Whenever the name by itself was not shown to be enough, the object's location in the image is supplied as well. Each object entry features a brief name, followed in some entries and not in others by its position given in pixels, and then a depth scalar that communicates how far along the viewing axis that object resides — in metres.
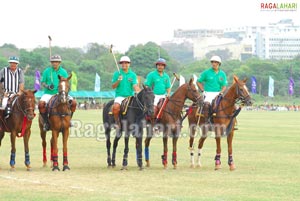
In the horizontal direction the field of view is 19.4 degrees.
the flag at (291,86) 129.62
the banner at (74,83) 108.62
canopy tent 131.62
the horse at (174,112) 24.31
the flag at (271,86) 125.80
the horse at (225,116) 23.92
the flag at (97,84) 123.31
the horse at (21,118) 23.08
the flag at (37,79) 90.82
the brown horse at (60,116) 22.91
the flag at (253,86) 117.12
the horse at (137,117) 23.45
